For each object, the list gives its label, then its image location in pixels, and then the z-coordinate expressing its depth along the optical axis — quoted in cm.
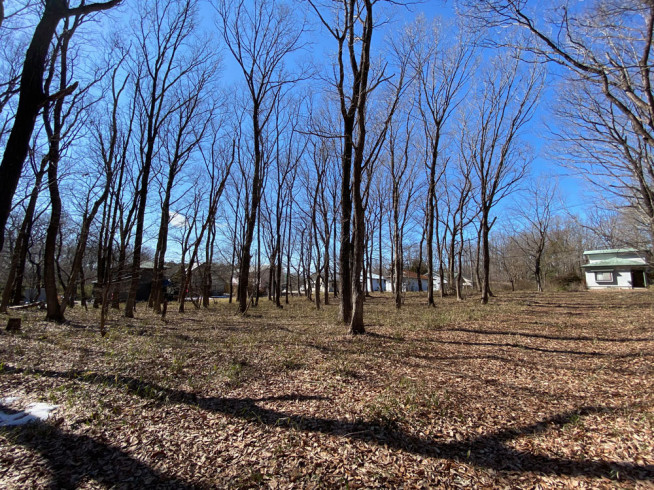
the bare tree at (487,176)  1756
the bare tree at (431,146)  1627
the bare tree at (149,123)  1324
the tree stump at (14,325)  808
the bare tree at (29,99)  349
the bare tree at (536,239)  3145
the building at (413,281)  6275
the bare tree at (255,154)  1458
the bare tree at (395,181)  1750
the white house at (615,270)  3025
